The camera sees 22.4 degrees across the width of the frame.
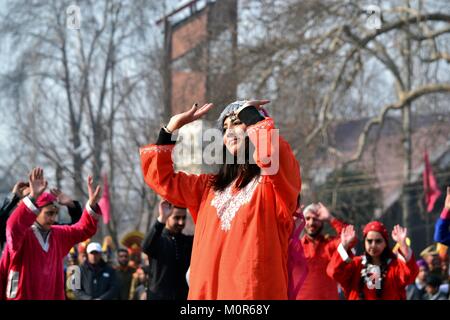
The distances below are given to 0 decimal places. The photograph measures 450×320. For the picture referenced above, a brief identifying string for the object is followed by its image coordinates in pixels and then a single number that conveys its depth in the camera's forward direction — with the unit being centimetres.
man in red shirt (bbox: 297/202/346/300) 1096
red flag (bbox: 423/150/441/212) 2409
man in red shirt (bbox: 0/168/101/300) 918
